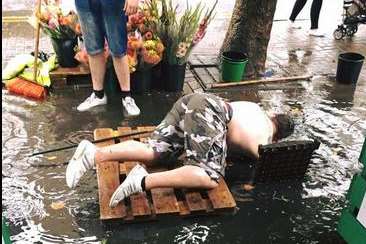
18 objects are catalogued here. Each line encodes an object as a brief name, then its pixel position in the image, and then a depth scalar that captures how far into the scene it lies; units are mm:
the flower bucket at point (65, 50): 5469
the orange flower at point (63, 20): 5306
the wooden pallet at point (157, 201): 3365
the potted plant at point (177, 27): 5289
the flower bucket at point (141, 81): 5484
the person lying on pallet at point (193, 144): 3461
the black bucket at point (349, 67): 6082
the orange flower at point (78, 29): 5262
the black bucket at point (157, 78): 5664
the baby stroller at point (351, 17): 7844
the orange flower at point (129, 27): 5277
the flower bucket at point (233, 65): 5859
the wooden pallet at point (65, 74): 5480
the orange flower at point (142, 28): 5332
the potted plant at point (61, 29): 5320
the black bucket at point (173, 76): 5555
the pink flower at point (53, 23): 5328
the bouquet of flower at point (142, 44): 5230
